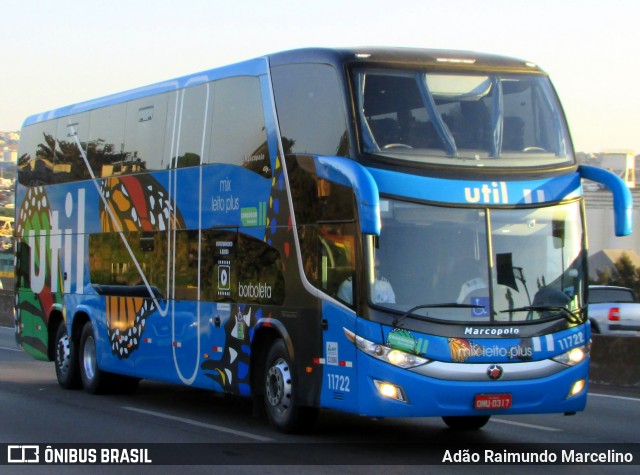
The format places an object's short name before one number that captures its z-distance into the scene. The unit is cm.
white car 2830
